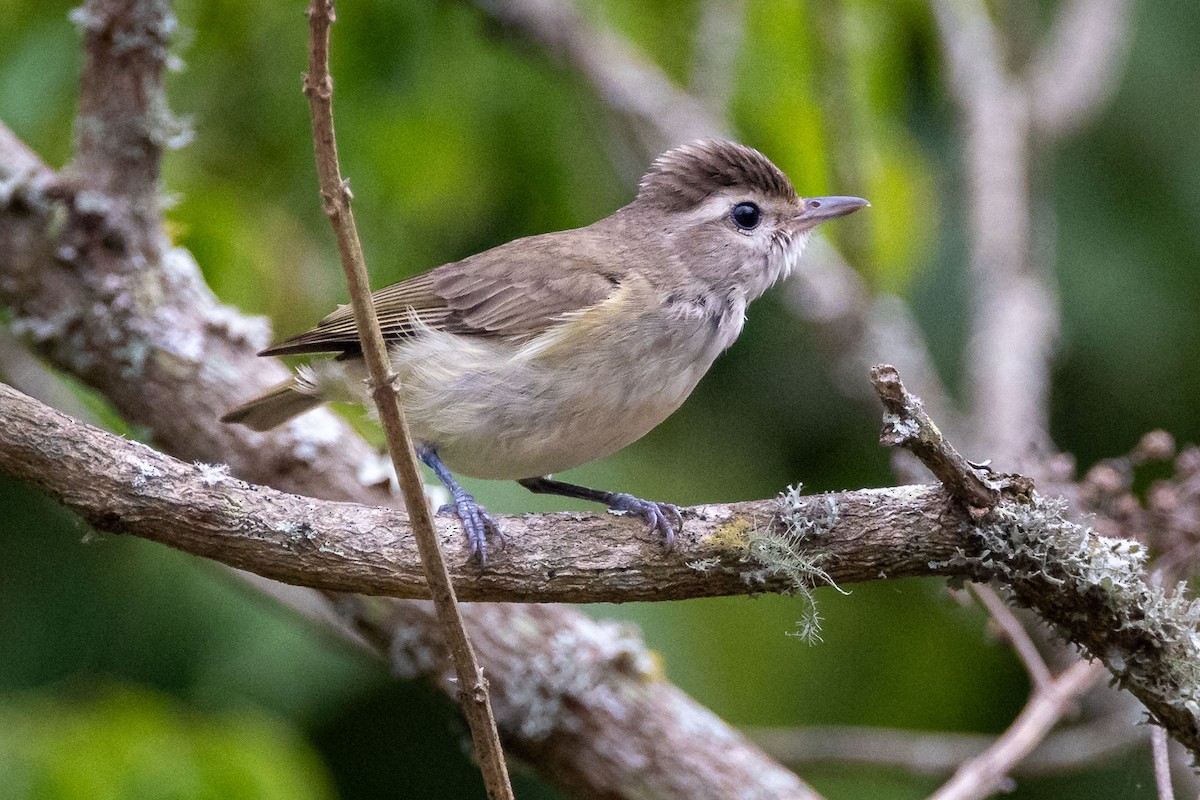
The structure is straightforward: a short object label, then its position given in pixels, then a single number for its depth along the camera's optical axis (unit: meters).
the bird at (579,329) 6.93
